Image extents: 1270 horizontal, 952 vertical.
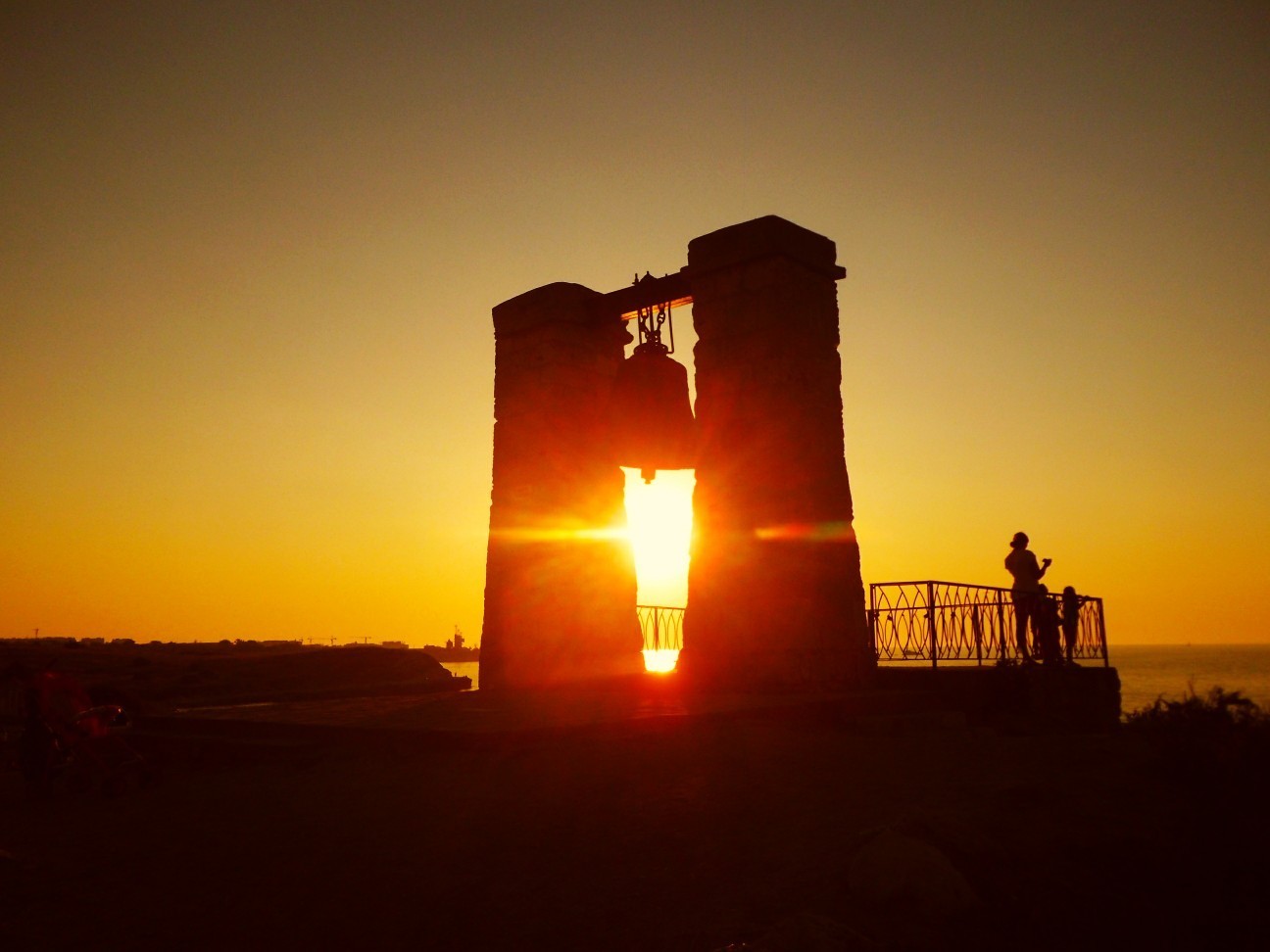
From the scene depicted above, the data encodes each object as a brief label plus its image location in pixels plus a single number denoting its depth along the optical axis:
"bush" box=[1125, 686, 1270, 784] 5.87
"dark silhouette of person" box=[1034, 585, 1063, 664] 10.88
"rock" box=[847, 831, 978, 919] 3.71
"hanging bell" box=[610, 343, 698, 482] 8.04
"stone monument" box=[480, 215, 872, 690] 7.94
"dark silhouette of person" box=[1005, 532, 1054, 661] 10.93
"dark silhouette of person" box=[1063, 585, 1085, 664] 11.27
